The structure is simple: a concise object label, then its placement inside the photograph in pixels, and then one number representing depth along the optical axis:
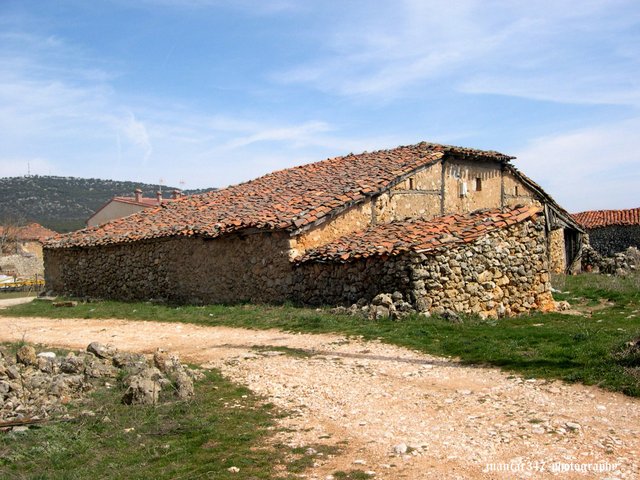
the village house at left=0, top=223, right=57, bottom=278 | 40.53
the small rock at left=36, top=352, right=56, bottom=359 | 8.16
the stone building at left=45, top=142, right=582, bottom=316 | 12.59
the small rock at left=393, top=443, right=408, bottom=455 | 5.08
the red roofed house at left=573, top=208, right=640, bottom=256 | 33.09
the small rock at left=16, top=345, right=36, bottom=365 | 7.73
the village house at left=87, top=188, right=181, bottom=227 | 40.84
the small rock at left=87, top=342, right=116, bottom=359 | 8.52
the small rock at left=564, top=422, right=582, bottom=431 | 5.32
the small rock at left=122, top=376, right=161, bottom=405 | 6.70
